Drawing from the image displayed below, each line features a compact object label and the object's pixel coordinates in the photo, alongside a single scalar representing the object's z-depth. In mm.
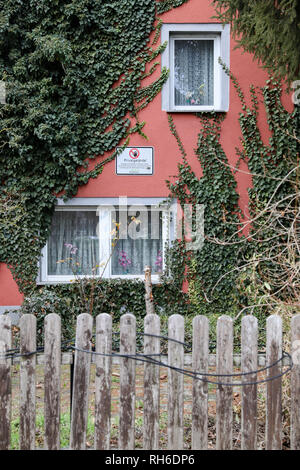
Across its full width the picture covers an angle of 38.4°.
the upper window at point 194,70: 8125
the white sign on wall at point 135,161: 7938
